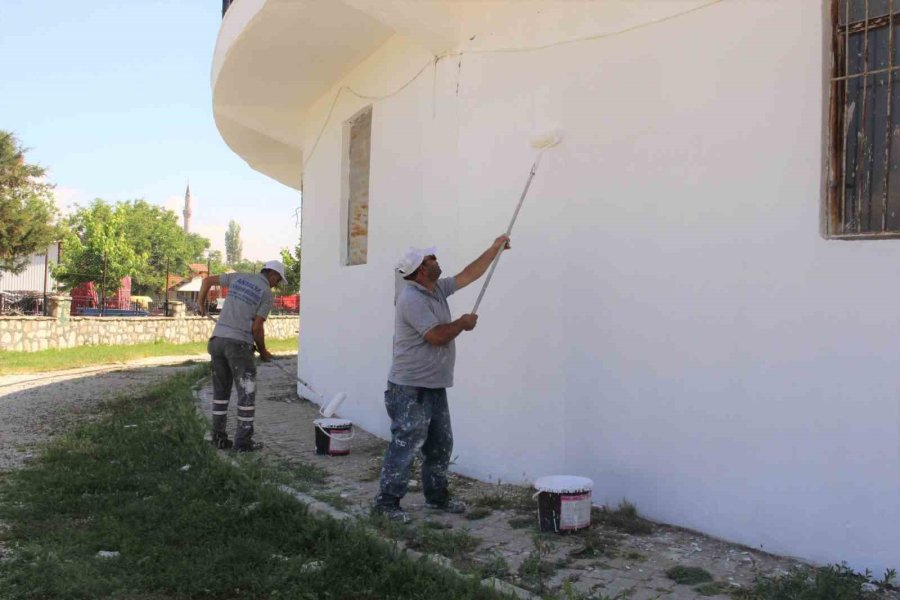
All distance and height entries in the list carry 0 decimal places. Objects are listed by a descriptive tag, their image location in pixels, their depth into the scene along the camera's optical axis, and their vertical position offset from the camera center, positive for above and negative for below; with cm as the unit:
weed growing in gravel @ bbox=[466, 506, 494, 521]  441 -123
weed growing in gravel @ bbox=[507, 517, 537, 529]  421 -122
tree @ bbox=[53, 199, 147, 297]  3818 +309
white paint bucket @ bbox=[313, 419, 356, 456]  614 -106
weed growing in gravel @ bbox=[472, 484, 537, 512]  460 -121
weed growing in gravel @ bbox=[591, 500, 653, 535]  413 -119
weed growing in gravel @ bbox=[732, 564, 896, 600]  307 -116
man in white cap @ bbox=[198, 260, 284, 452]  628 -32
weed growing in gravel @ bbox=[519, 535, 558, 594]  334 -123
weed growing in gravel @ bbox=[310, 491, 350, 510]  463 -124
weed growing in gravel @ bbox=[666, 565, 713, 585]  339 -122
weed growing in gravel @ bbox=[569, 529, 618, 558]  373 -122
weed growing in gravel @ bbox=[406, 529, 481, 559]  376 -123
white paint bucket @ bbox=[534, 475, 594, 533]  396 -104
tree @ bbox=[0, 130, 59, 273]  2572 +368
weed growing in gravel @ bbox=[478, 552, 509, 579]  346 -124
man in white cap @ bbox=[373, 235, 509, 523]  430 -31
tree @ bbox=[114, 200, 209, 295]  5375 +595
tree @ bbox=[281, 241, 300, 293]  3179 +207
